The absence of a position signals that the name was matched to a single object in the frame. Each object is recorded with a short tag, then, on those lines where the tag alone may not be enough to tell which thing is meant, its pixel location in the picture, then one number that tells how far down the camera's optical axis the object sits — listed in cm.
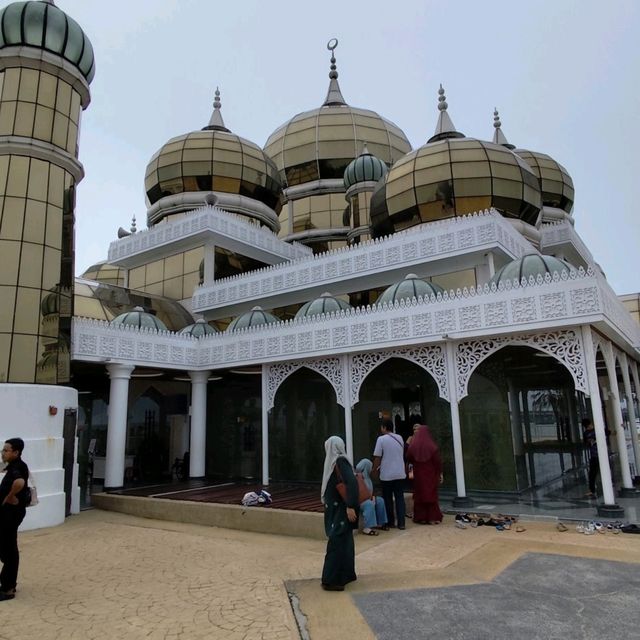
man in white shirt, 830
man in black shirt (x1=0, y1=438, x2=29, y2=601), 512
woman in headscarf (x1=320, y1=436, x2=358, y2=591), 525
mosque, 1005
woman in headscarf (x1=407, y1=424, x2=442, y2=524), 883
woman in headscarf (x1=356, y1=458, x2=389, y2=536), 821
